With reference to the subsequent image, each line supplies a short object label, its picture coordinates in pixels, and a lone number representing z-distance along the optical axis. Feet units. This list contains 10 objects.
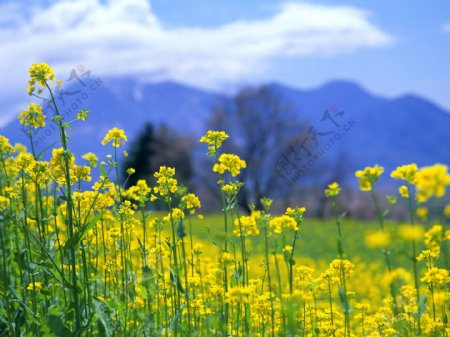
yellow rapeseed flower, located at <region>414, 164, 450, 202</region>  8.73
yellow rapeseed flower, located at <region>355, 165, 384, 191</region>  10.24
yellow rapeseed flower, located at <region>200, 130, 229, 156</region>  14.06
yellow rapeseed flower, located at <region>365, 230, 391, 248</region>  8.54
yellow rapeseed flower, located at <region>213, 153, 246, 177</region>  13.32
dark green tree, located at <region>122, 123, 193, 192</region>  182.39
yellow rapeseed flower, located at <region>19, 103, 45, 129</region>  16.55
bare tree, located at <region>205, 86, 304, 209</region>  169.07
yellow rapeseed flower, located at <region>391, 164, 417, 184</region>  10.73
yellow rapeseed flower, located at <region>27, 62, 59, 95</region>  14.48
